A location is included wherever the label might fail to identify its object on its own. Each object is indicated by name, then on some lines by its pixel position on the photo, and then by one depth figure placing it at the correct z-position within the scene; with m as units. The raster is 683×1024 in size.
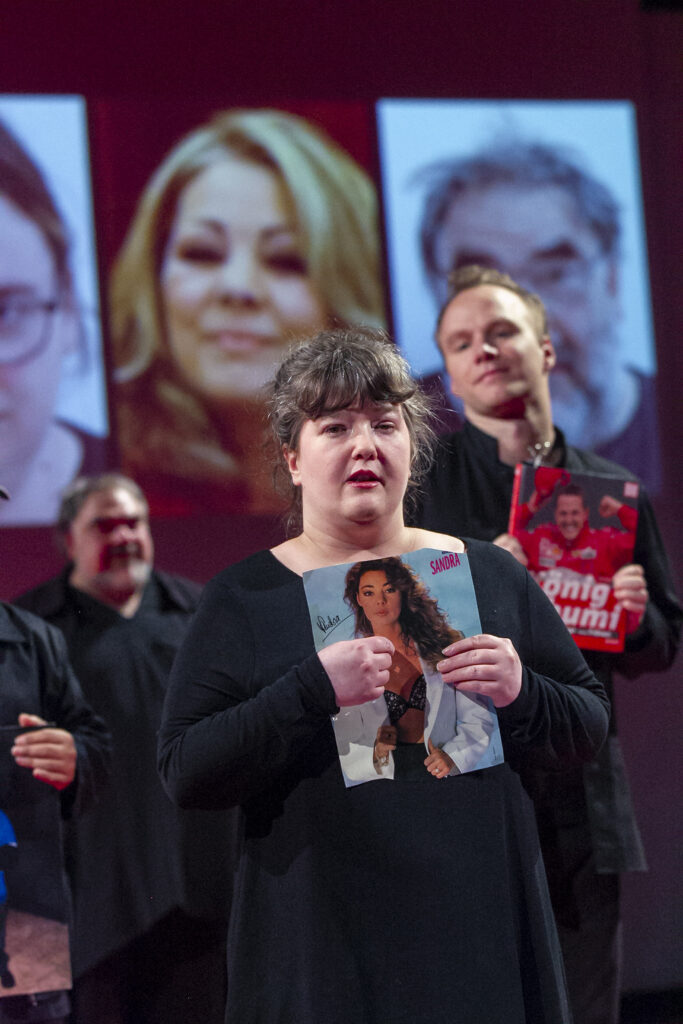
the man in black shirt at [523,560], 4.75
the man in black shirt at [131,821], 5.25
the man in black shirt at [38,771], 4.47
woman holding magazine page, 3.93
